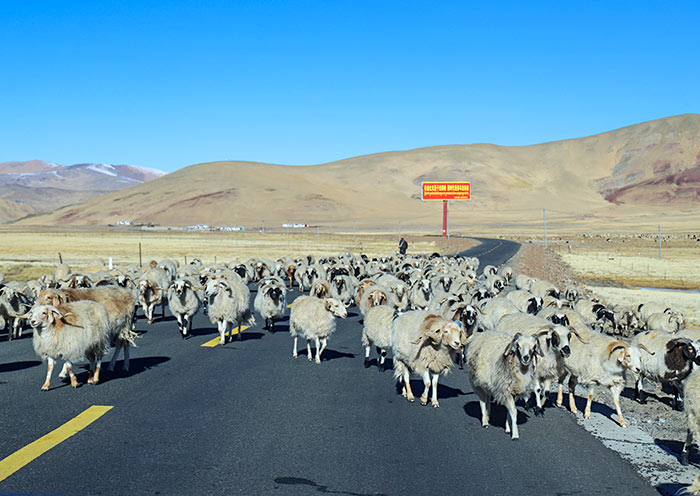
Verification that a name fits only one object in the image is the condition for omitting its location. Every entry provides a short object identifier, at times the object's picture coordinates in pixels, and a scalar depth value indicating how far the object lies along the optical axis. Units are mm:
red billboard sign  122438
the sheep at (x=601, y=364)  10355
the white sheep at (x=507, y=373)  9180
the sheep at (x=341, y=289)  21656
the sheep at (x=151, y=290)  19797
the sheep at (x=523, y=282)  25625
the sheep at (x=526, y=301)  16594
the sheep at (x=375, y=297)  16531
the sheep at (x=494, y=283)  24466
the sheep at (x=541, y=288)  21588
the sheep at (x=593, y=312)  17733
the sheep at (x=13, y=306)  17156
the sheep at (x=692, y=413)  8148
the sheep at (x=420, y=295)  19891
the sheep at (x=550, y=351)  10320
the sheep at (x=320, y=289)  17969
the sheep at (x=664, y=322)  17219
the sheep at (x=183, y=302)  16812
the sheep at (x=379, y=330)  13084
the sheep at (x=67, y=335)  10836
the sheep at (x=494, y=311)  14977
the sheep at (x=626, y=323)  20000
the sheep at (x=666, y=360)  11328
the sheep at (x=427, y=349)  10492
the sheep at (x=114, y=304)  12477
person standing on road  47762
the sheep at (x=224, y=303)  15977
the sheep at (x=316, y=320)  14000
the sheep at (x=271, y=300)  17547
